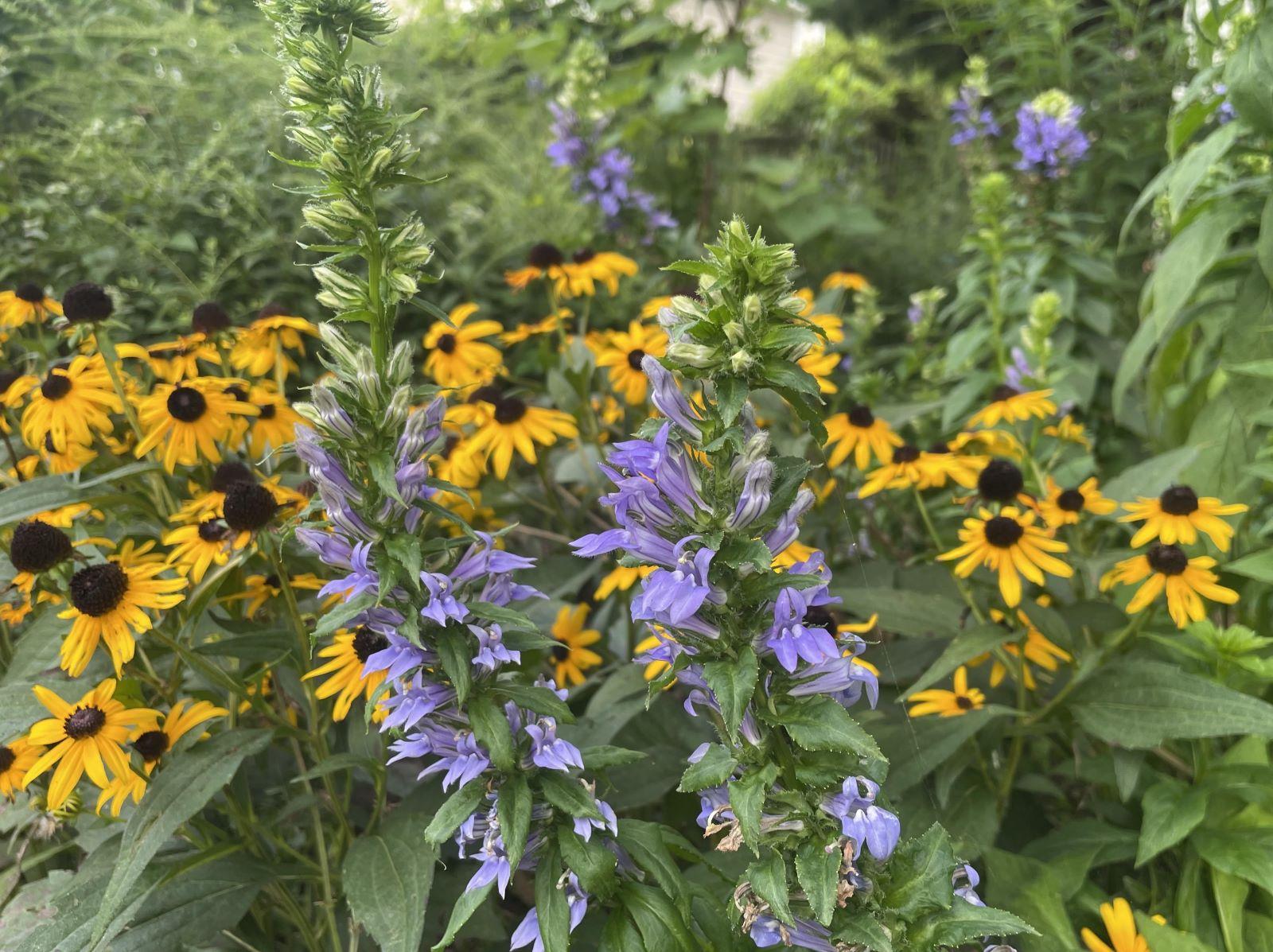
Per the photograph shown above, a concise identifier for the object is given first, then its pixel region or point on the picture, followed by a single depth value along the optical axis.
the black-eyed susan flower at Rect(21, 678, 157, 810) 0.36
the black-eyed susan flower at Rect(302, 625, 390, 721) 0.38
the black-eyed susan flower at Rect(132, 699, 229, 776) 0.38
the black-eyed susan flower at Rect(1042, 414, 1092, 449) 0.54
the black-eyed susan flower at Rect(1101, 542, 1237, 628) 0.42
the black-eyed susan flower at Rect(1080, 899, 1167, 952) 0.38
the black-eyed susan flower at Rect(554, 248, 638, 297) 0.61
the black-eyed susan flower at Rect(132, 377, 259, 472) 0.43
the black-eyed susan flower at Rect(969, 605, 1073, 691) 0.46
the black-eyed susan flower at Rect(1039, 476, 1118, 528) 0.47
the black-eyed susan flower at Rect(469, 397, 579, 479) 0.51
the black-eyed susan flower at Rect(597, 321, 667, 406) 0.54
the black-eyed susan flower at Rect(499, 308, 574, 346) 0.59
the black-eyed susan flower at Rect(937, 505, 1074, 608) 0.42
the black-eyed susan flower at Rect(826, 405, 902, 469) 0.52
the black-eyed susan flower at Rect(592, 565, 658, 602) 0.47
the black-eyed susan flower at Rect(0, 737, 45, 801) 0.39
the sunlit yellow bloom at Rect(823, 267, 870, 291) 0.79
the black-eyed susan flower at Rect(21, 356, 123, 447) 0.44
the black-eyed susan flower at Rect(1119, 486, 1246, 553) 0.43
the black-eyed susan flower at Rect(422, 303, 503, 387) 0.57
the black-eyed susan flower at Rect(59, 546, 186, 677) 0.36
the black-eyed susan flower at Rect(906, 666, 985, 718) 0.46
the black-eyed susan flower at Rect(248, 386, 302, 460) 0.47
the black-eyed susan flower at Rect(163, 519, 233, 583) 0.39
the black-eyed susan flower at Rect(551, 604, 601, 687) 0.50
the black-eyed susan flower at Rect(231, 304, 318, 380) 0.51
